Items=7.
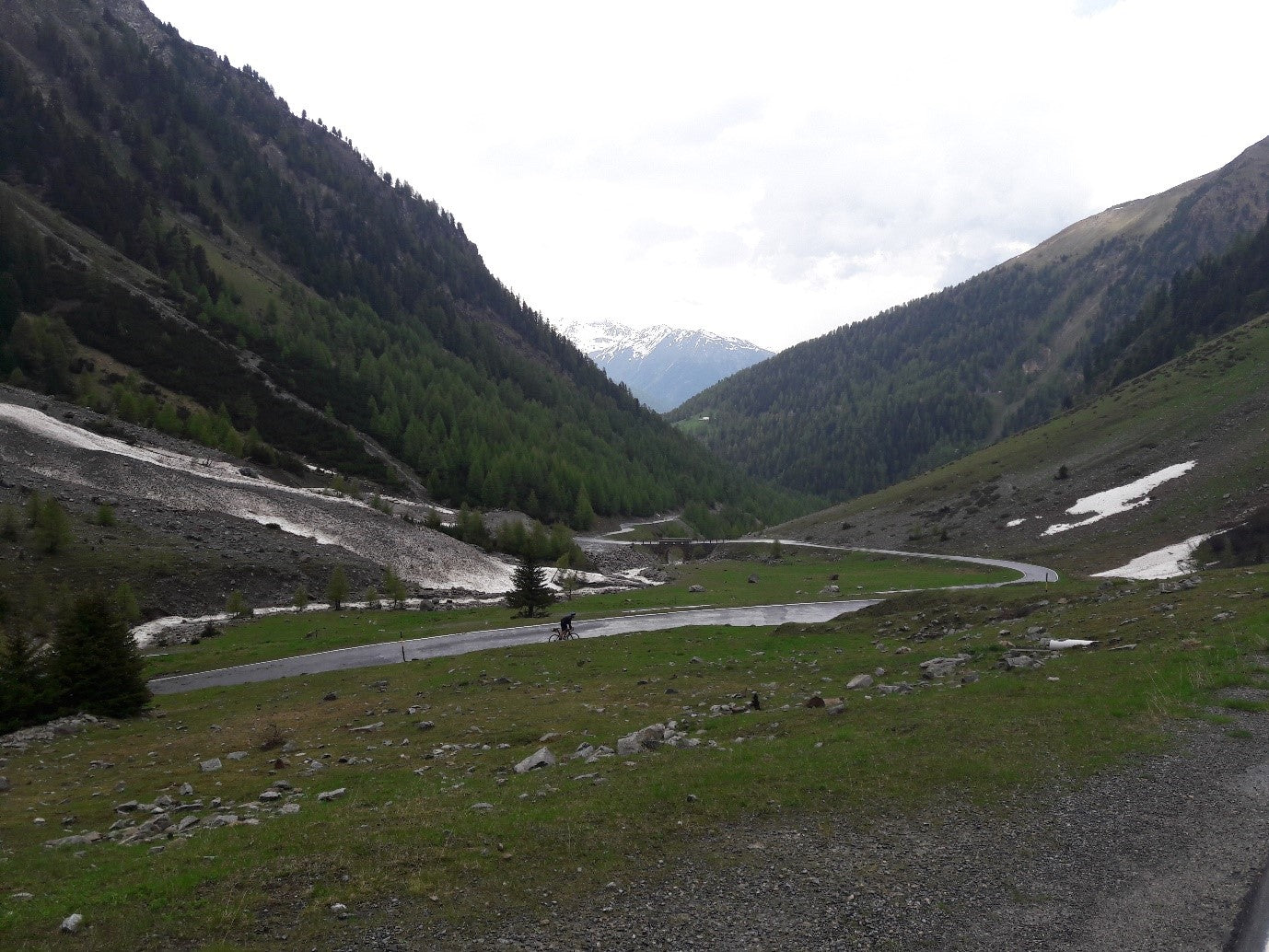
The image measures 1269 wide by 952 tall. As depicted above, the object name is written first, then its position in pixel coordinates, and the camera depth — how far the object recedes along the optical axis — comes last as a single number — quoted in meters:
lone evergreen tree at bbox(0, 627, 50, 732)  27.84
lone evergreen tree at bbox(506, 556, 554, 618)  57.84
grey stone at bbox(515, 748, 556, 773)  17.28
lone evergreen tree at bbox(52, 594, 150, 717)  30.20
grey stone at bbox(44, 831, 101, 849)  14.75
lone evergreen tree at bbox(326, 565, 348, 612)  61.84
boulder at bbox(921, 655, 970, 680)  23.23
